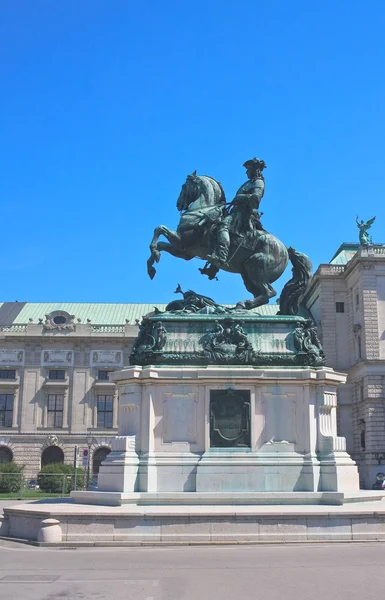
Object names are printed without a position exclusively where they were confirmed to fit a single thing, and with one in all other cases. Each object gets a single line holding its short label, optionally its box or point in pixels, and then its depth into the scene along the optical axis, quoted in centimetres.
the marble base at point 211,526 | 1233
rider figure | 1686
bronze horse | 1725
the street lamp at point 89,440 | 7188
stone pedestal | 1456
